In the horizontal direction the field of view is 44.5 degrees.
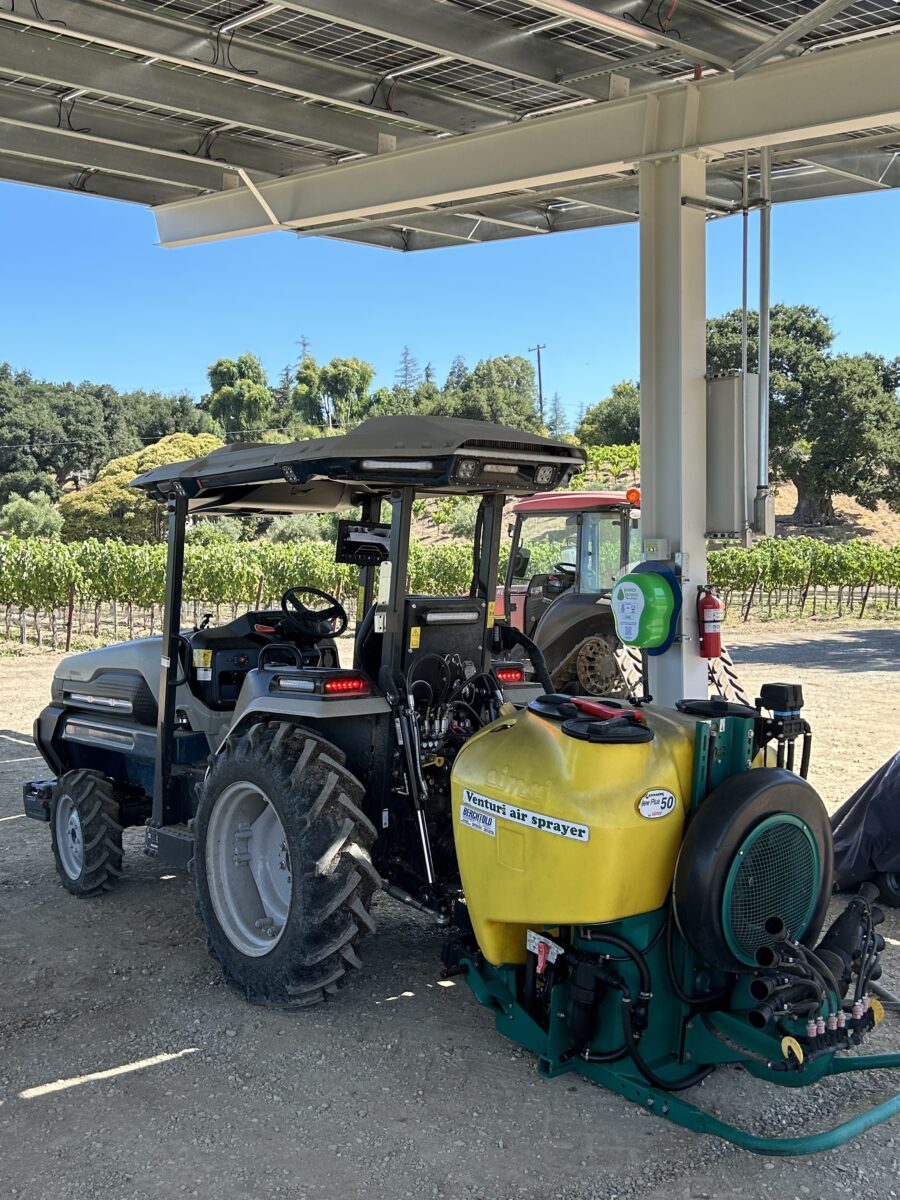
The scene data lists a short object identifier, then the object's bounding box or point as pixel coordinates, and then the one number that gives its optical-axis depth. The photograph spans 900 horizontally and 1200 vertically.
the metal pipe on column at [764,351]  7.08
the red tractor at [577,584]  10.44
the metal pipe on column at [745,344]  7.15
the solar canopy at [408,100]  6.14
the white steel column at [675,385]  7.15
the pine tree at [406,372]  103.04
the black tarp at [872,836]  5.68
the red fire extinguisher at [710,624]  7.20
